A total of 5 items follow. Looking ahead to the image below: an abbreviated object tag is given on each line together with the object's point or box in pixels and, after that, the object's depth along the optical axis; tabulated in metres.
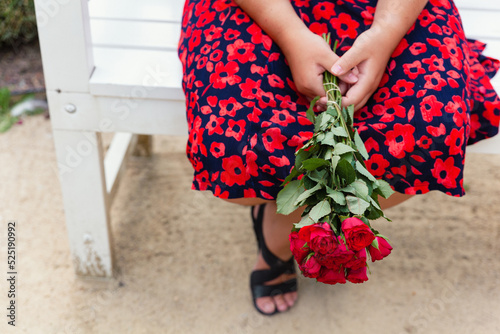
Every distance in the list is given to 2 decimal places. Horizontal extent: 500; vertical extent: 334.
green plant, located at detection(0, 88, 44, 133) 2.15
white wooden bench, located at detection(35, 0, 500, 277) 1.22
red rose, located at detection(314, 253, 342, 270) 0.83
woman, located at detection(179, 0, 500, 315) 1.03
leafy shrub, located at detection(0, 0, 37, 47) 2.42
